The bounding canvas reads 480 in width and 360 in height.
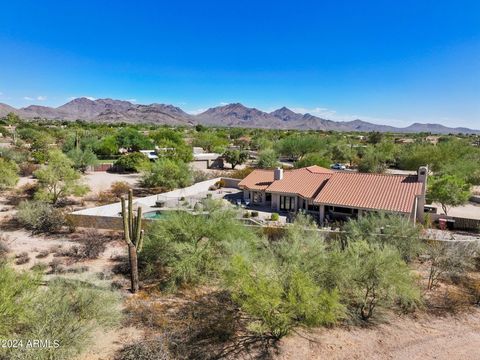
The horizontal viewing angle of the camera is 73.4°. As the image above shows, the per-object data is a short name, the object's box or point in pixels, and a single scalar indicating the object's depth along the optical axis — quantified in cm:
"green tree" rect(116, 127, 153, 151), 6725
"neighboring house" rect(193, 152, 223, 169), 6078
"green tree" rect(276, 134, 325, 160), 6850
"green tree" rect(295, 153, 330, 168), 4413
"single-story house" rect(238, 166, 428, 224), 2577
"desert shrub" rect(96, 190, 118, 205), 3422
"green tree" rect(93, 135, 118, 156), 6300
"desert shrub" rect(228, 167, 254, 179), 4397
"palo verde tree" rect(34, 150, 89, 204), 3162
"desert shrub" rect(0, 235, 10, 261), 2083
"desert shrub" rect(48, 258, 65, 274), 1908
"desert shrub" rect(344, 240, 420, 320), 1432
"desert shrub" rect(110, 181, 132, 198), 3724
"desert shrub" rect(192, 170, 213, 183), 4407
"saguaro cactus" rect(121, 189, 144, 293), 1719
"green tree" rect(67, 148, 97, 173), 4835
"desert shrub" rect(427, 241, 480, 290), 1844
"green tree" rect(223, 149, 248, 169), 5791
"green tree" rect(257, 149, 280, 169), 5206
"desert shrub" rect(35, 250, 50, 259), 2118
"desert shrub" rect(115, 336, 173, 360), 1191
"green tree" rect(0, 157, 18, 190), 3296
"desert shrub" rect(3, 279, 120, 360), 1056
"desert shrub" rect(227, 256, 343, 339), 1224
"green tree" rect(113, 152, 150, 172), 5088
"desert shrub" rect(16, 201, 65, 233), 2575
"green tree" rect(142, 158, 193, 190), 3894
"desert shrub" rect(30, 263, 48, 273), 1875
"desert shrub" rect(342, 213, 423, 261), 1983
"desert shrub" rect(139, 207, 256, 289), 1766
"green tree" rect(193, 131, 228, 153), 7909
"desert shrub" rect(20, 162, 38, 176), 4550
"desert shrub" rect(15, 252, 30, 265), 2020
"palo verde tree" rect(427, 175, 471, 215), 2823
